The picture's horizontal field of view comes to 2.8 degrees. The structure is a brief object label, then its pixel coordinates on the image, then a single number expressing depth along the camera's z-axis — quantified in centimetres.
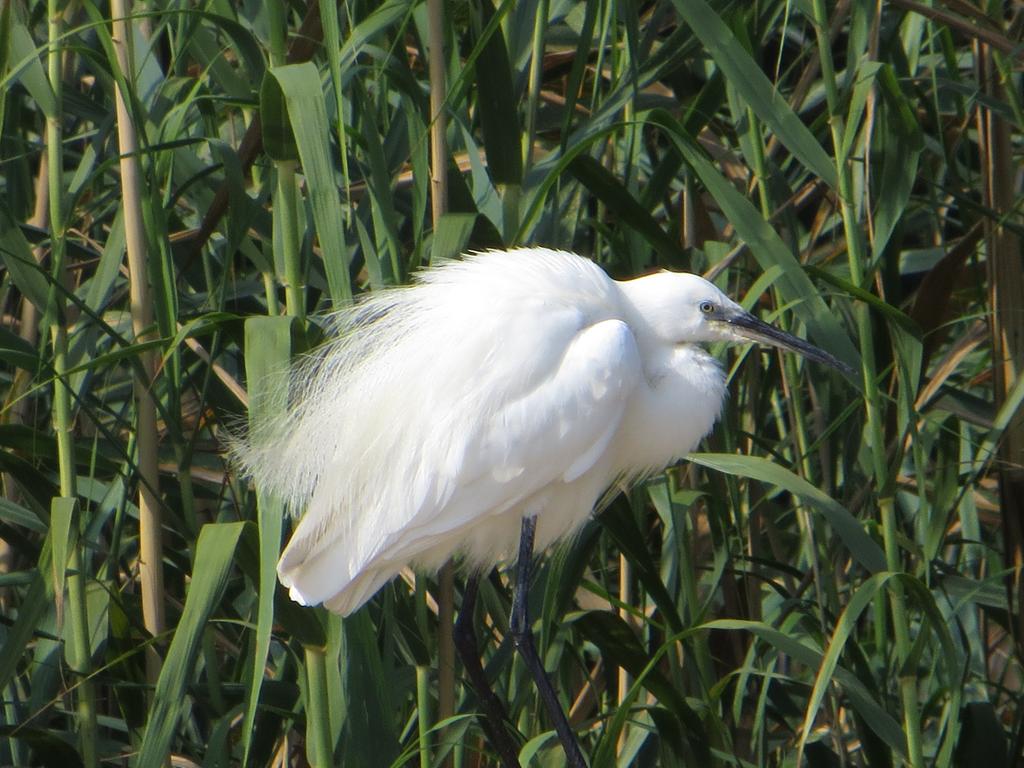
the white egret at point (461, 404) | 1305
